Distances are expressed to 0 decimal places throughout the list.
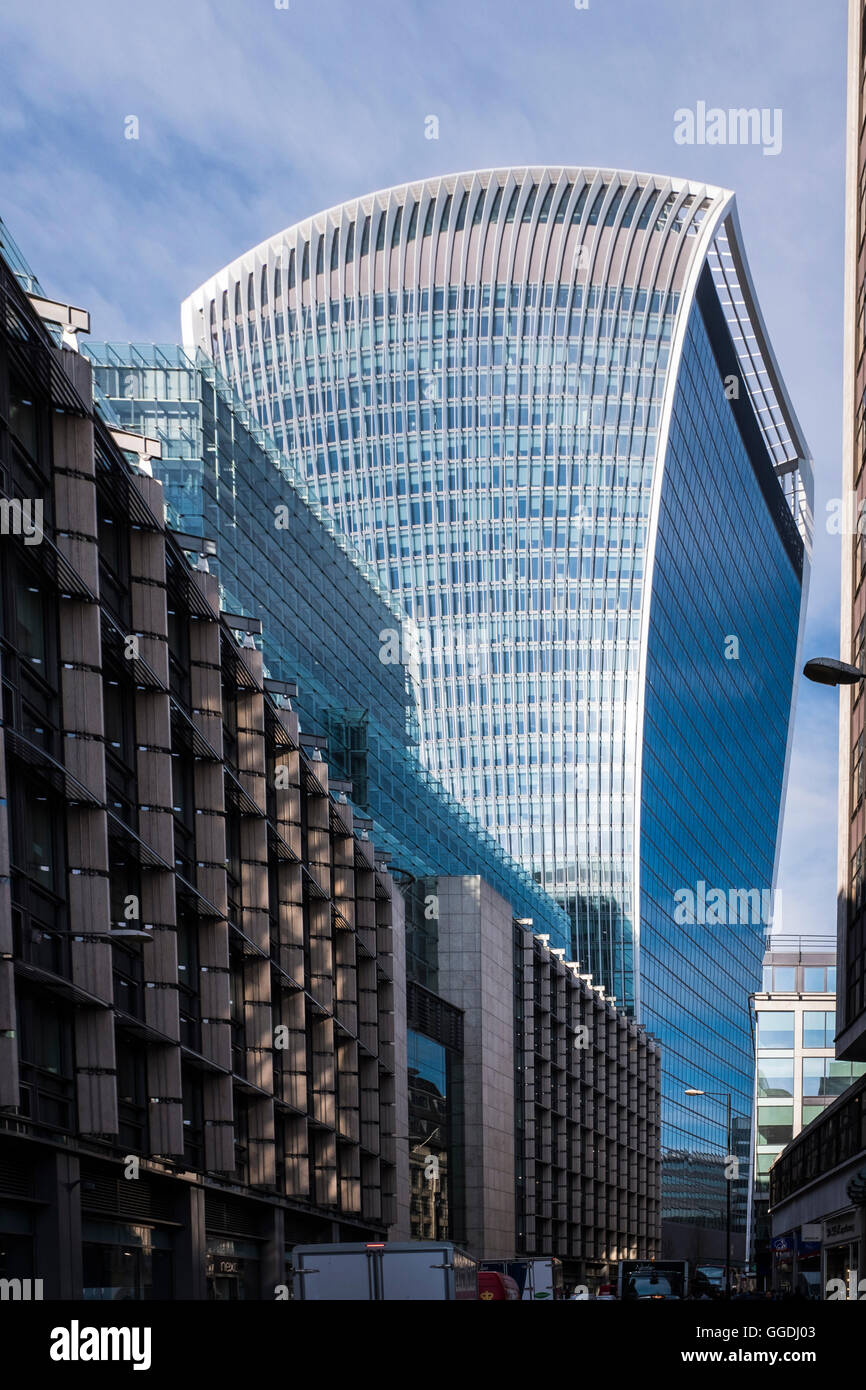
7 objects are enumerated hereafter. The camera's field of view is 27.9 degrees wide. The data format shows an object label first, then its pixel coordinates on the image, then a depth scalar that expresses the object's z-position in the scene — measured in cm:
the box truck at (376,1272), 2827
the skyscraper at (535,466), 16938
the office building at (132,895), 2603
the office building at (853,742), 4178
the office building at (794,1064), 13438
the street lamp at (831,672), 2084
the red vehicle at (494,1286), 4466
